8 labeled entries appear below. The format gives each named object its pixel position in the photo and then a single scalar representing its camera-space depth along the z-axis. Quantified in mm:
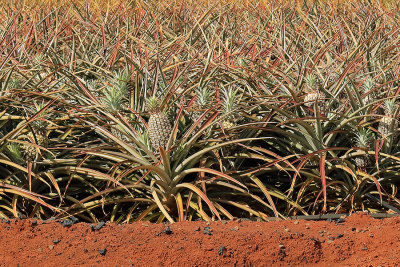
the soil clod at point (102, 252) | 4056
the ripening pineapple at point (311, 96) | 5509
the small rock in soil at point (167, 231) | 4214
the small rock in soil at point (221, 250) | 4027
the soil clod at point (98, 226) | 4357
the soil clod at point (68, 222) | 4420
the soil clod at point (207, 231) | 4221
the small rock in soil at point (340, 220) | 4634
